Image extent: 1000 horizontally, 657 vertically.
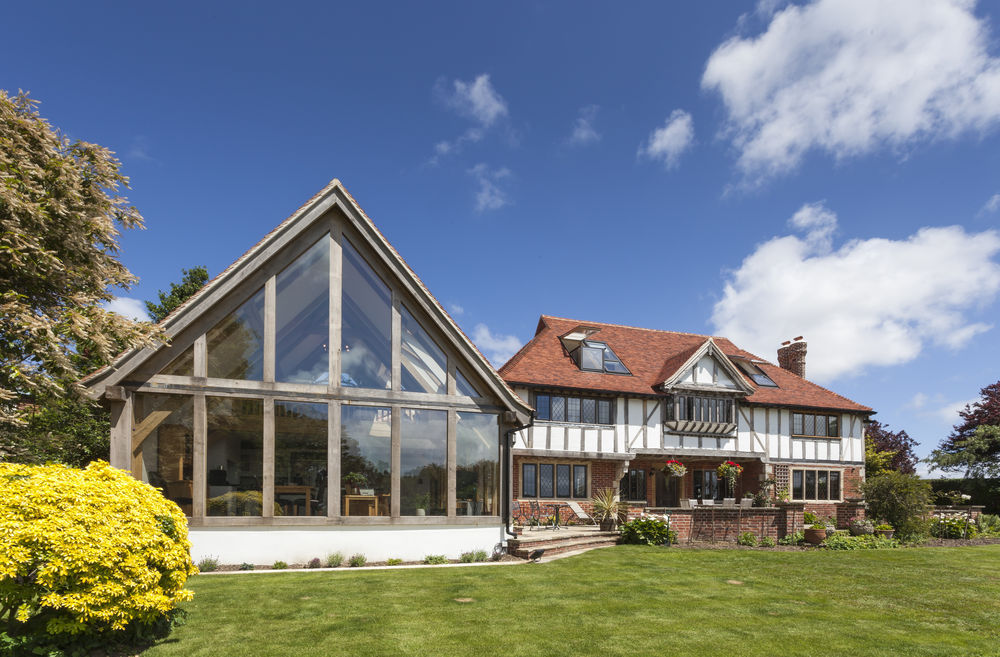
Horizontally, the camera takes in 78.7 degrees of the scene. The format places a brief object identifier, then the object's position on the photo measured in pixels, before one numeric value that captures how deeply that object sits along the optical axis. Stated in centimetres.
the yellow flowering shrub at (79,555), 595
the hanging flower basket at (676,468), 2338
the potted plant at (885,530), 1989
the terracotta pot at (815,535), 1844
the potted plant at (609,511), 1889
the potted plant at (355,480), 1334
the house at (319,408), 1230
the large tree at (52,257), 931
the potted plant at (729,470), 2416
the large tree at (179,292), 2391
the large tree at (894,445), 3985
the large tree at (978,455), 3125
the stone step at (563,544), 1471
